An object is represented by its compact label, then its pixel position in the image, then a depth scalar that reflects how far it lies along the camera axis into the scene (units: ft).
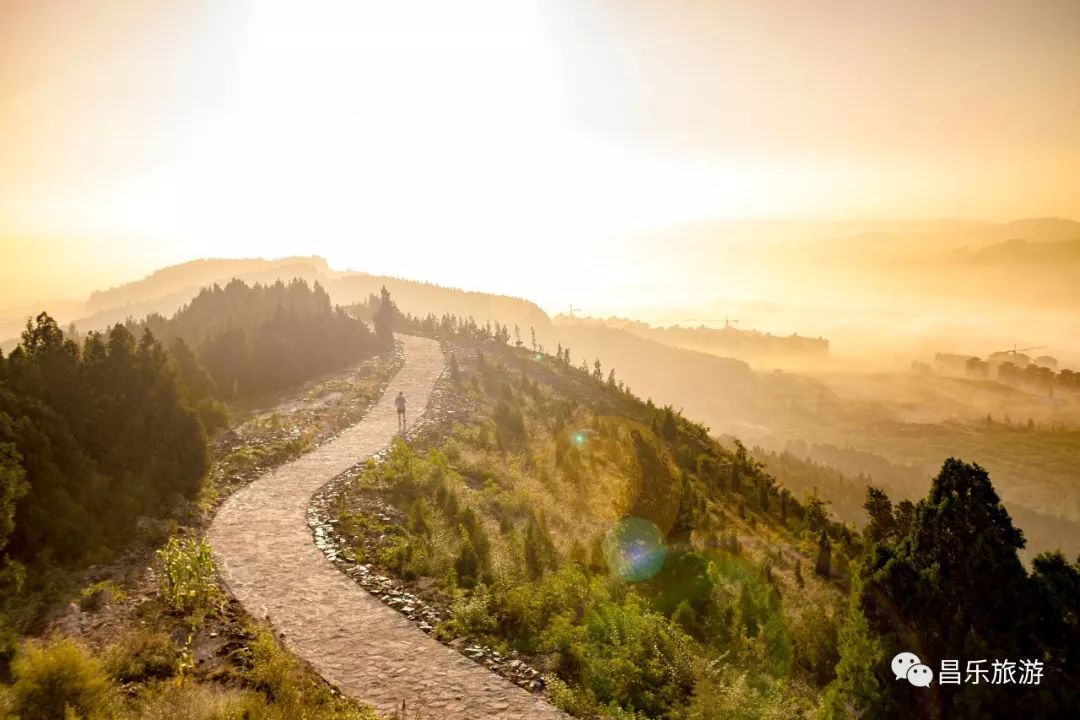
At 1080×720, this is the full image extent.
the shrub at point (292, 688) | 26.03
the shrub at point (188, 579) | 36.24
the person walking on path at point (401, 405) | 90.15
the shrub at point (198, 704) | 23.84
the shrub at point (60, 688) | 22.97
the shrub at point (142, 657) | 27.96
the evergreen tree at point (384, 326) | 165.58
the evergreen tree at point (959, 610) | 24.84
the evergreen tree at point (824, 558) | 72.79
